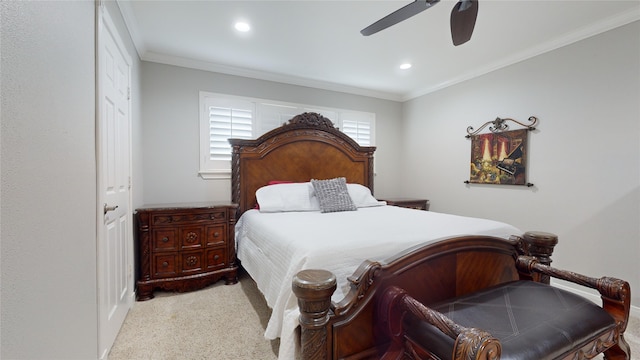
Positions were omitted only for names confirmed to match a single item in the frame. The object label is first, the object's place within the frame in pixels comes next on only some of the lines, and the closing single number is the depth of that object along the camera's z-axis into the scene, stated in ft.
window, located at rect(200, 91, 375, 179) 10.96
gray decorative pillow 9.47
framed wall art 10.04
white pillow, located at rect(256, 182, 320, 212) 9.48
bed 4.75
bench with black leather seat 3.42
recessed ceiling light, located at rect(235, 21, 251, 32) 8.05
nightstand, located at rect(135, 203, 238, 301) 8.34
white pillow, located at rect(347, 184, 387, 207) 10.71
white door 5.05
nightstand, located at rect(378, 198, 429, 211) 12.76
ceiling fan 5.22
